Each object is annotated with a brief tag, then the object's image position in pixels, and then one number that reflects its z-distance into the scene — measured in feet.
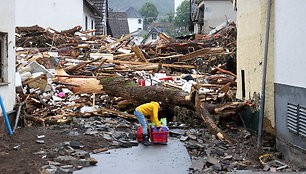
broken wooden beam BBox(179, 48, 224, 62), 67.82
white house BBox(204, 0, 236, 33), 124.57
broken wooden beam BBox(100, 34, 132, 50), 77.06
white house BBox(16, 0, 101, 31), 95.04
